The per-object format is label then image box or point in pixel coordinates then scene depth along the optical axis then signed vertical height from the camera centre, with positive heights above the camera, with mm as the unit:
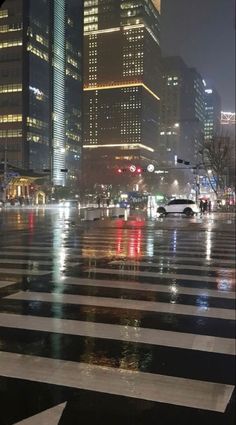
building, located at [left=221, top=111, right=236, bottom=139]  113769 +22184
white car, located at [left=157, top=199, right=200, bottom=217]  49344 -631
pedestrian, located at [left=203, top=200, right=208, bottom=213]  55781 -478
